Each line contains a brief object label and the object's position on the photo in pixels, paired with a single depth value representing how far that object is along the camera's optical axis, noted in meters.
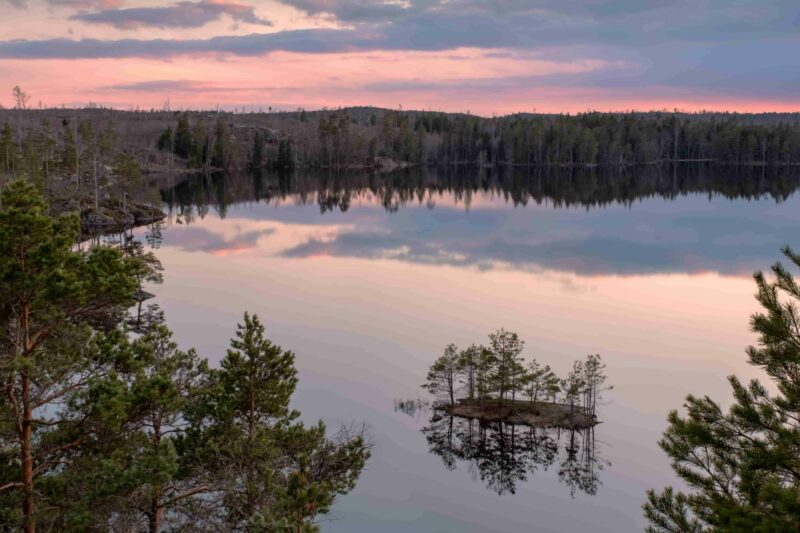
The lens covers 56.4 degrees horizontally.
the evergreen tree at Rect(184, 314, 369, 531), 20.08
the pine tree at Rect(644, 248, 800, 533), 13.43
